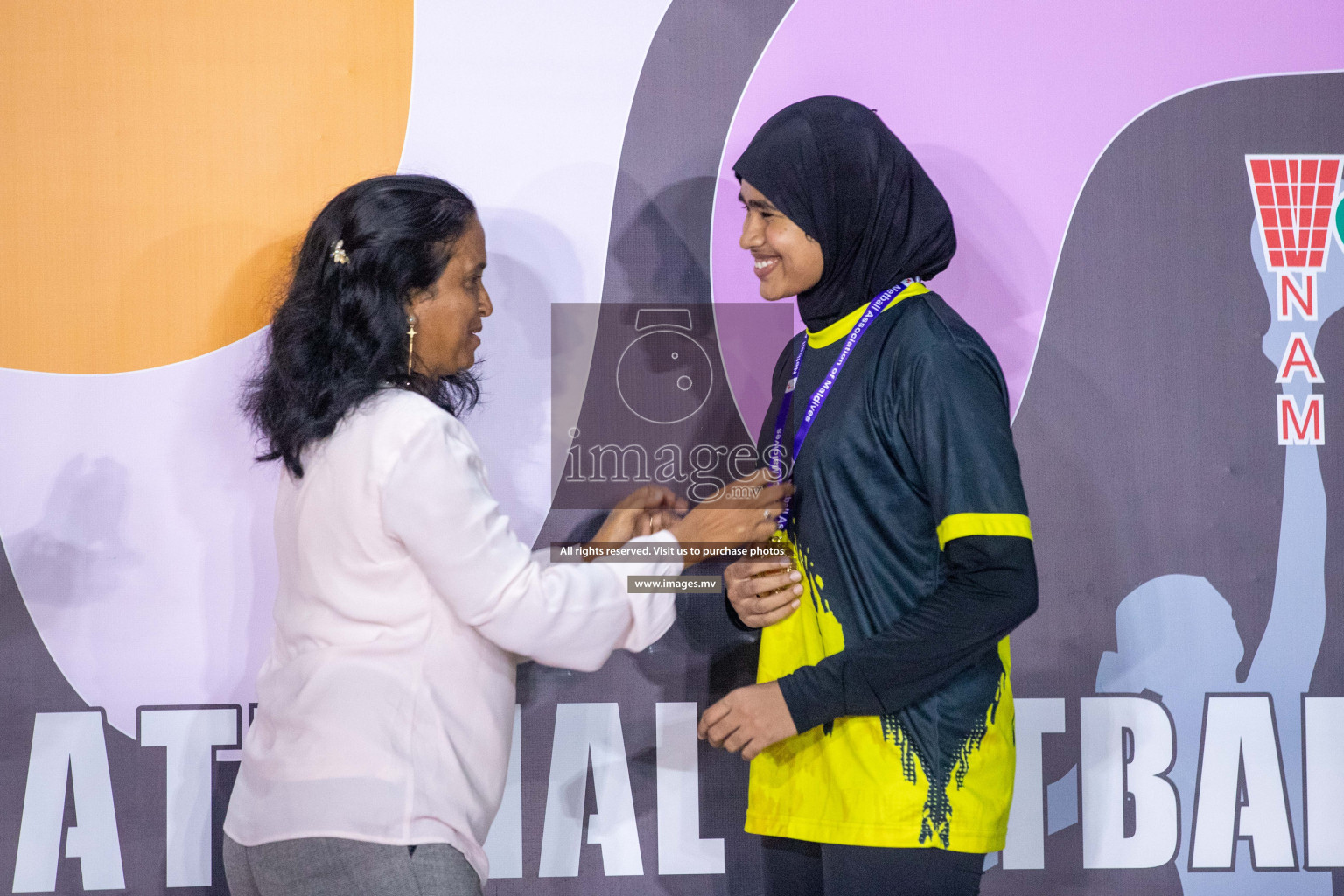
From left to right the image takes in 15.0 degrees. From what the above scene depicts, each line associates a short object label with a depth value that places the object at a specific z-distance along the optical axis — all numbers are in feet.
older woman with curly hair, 18.64
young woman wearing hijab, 18.90
